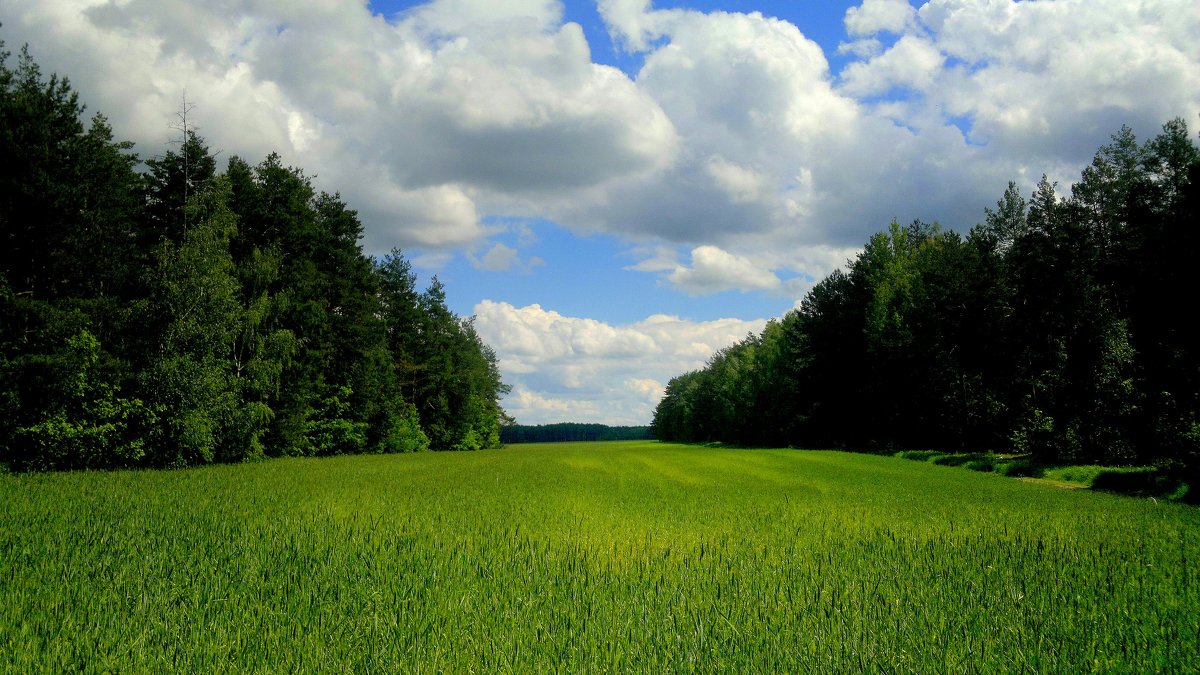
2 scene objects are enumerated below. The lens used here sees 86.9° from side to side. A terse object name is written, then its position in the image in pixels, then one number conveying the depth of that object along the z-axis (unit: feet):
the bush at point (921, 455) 124.52
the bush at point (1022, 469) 90.17
